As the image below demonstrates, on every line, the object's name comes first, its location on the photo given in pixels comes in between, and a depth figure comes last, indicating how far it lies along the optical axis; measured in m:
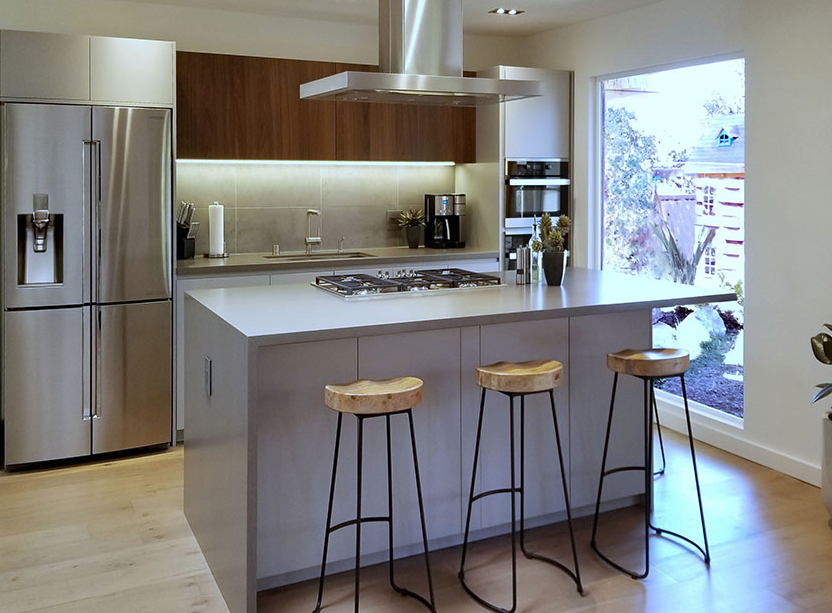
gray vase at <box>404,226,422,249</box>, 5.95
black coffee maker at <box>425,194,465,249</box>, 5.88
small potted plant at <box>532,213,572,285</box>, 3.85
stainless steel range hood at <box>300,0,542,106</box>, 3.69
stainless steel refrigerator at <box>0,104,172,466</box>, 4.27
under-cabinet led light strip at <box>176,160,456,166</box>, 5.61
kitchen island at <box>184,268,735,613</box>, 2.91
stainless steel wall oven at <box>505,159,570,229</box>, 5.73
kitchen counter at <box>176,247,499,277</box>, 4.81
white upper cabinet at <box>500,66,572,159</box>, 5.69
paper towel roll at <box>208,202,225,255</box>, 5.23
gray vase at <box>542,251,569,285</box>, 3.88
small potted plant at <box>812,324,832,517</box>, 3.60
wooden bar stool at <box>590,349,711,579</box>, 3.24
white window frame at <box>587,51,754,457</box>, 4.67
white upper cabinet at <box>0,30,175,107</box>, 4.20
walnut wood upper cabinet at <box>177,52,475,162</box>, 5.04
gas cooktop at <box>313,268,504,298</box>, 3.63
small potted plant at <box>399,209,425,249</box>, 5.95
